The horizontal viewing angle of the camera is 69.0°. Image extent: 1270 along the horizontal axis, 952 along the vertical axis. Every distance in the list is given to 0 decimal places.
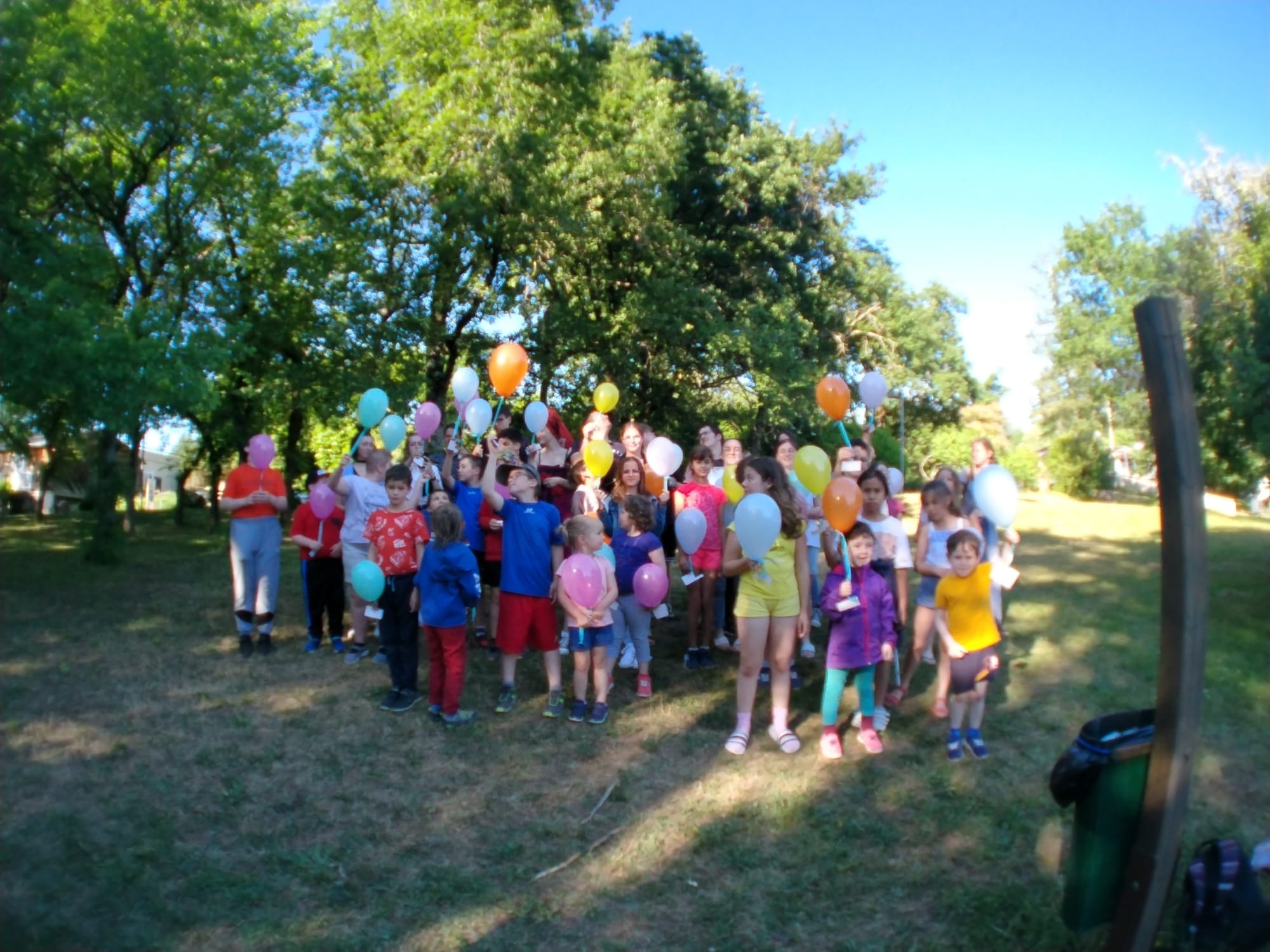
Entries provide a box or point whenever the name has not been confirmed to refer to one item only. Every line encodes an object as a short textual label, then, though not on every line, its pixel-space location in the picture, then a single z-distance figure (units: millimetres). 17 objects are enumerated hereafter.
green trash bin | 3473
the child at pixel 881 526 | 6355
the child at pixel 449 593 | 6016
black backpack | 3605
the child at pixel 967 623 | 5445
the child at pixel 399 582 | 6316
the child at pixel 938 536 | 6324
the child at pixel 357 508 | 7324
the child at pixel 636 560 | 6484
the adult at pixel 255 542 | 7273
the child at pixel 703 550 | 7266
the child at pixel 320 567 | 7609
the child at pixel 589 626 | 6023
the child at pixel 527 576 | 6246
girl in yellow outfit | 5766
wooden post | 3078
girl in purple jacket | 5707
